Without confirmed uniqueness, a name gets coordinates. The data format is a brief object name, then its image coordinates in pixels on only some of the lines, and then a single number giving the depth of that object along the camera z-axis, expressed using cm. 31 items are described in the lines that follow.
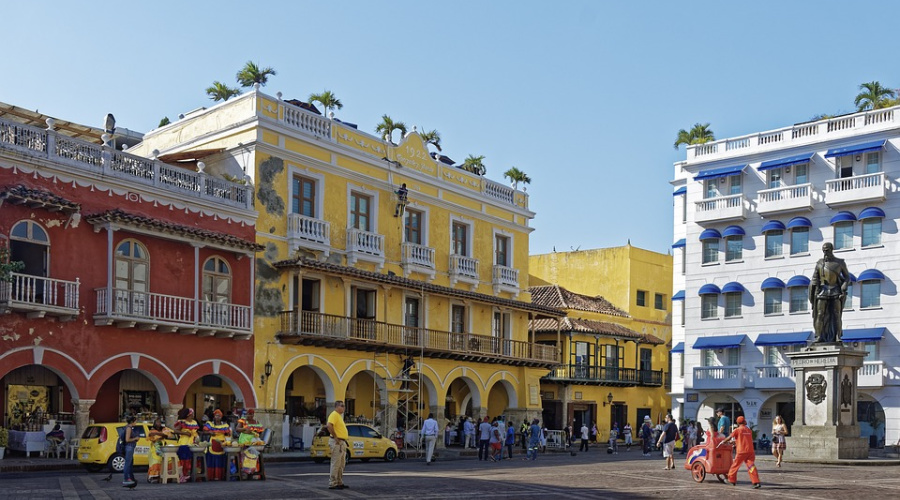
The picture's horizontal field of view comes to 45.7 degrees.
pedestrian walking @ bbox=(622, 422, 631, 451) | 5175
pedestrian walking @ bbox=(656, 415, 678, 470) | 2704
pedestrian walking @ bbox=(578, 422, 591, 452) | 4619
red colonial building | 2798
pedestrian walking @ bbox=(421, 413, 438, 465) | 3152
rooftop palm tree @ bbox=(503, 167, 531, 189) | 5384
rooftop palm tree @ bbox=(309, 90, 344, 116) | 4512
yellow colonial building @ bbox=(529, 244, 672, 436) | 5322
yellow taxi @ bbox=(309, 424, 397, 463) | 3231
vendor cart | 2128
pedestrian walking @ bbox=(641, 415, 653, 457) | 4119
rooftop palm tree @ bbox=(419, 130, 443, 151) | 4860
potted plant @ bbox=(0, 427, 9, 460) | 2709
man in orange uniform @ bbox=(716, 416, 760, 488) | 2078
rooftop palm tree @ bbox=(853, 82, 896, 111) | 5425
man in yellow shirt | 1933
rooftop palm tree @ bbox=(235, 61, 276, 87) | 4525
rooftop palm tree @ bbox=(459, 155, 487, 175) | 4738
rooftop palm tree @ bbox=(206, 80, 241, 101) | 4688
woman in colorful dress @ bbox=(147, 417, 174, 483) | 2102
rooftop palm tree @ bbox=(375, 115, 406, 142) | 4612
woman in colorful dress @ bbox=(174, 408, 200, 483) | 2131
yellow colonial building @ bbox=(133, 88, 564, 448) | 3506
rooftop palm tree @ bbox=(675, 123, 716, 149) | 6419
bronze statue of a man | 2820
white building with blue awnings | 4453
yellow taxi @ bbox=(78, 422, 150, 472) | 2484
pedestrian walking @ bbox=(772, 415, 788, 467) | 2669
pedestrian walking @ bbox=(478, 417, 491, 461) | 3447
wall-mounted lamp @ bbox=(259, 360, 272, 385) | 3438
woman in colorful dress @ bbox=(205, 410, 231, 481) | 2184
